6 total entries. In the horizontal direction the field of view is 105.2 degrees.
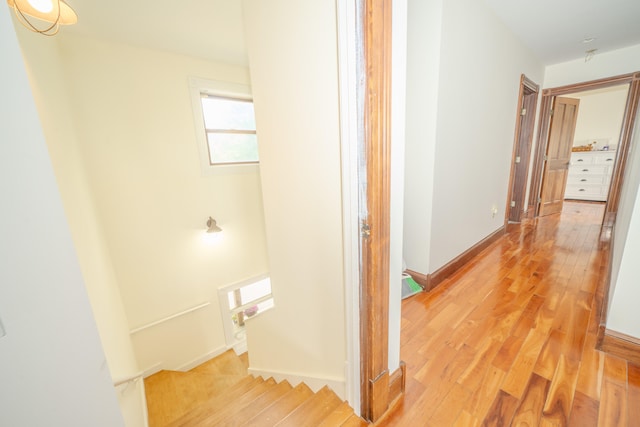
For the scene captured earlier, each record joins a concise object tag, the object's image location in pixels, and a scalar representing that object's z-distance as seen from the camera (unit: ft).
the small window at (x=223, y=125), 9.96
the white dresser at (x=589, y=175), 16.65
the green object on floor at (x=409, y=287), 6.95
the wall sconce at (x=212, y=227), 10.37
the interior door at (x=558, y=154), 13.20
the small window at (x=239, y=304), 11.64
